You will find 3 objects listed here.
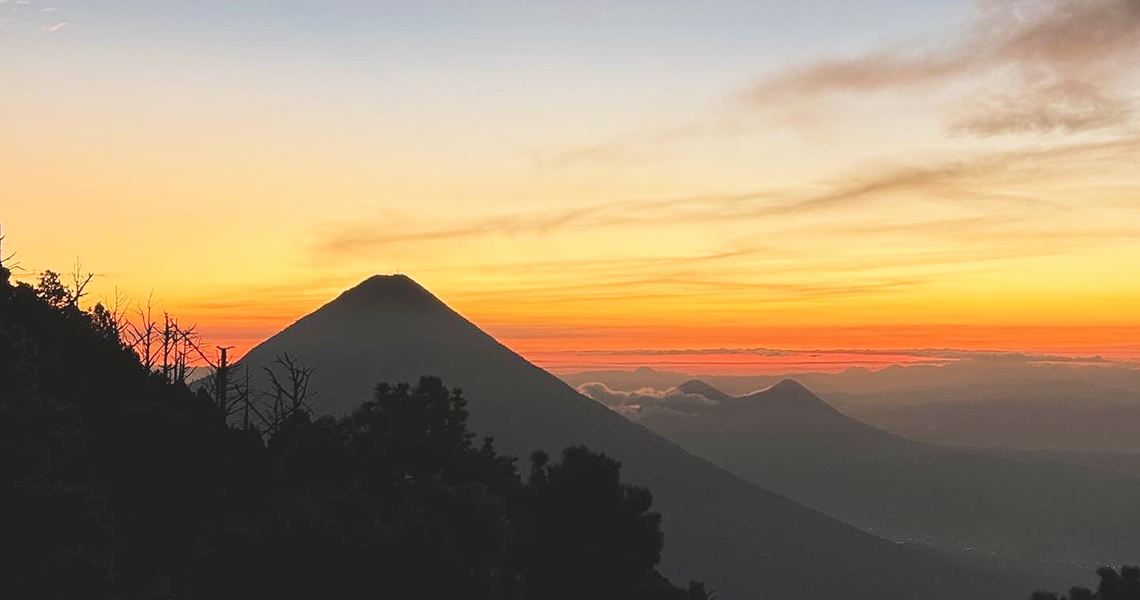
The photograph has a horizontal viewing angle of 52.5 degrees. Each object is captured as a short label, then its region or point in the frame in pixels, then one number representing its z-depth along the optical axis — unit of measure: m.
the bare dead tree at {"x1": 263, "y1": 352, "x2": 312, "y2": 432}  60.12
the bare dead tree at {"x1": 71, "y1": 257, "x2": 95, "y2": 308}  67.98
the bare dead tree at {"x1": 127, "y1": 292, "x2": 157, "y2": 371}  73.06
